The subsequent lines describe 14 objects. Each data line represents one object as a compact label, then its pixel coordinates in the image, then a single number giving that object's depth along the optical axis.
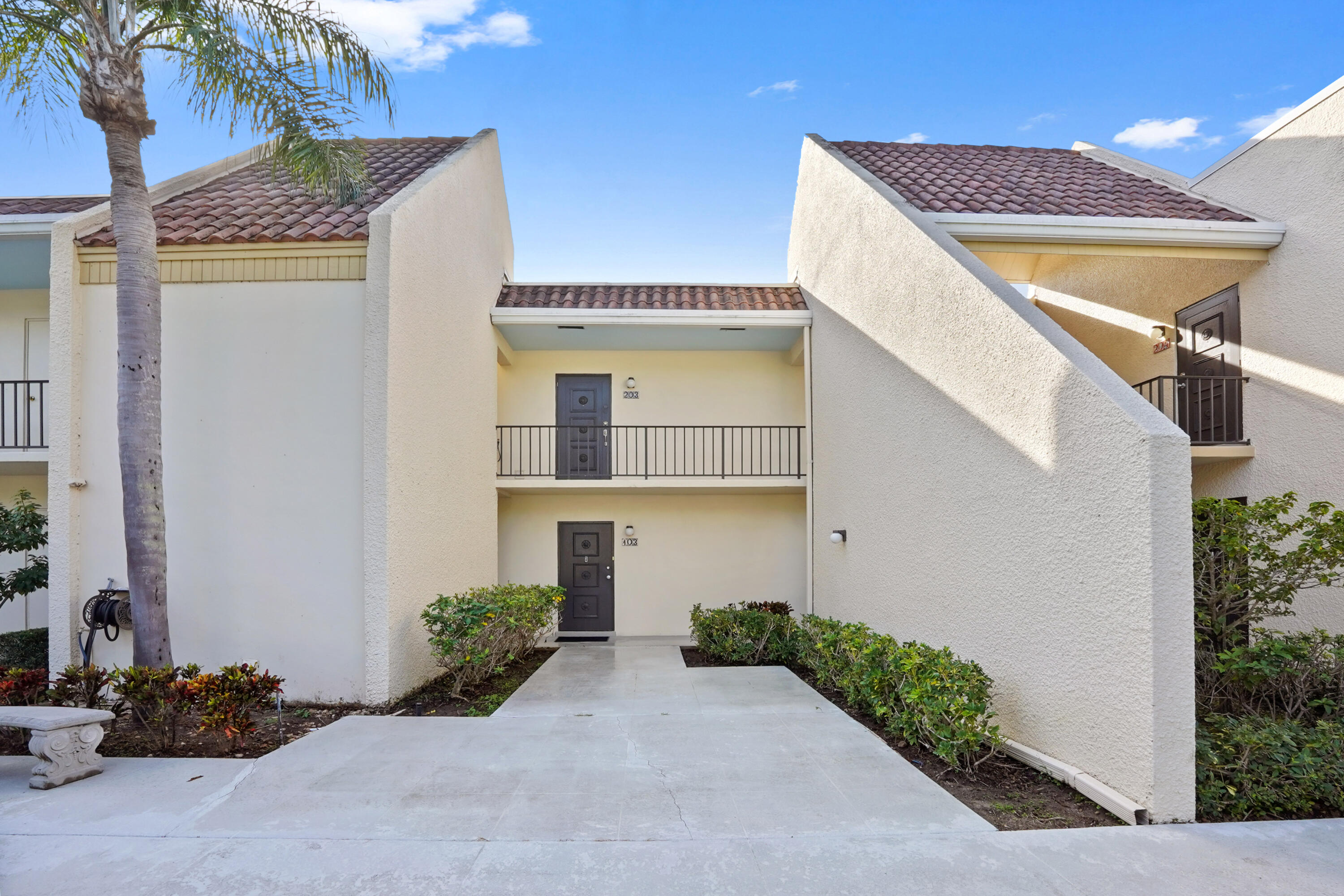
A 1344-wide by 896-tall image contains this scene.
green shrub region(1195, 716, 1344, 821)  3.90
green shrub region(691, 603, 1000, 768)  4.73
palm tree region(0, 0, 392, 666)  6.04
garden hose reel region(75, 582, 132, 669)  6.76
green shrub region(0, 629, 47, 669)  7.85
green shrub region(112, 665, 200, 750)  5.26
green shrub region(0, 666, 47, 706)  5.54
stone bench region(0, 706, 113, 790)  4.50
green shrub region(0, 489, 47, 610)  7.50
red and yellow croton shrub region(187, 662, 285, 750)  5.20
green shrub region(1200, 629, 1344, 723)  4.88
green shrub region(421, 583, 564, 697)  7.15
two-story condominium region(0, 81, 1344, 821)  4.38
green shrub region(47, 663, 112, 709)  5.65
